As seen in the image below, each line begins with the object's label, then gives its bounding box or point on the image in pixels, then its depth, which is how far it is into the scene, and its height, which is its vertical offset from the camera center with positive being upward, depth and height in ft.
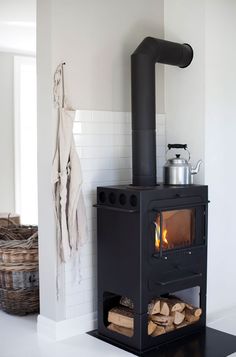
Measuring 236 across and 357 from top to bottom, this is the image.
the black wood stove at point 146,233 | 9.44 -1.43
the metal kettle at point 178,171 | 10.39 -0.23
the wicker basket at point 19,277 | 11.26 -2.61
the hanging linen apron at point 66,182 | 9.78 -0.42
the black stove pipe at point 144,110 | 10.24 +1.02
